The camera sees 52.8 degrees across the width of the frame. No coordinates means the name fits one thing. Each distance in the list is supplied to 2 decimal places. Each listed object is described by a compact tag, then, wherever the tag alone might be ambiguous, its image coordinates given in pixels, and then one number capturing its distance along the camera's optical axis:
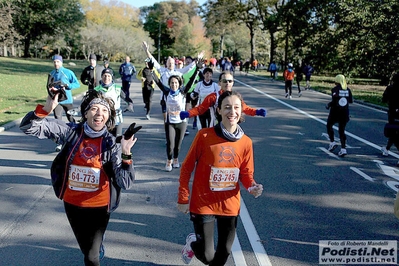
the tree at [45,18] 54.72
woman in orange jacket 3.48
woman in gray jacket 3.30
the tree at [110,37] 60.56
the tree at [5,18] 31.95
